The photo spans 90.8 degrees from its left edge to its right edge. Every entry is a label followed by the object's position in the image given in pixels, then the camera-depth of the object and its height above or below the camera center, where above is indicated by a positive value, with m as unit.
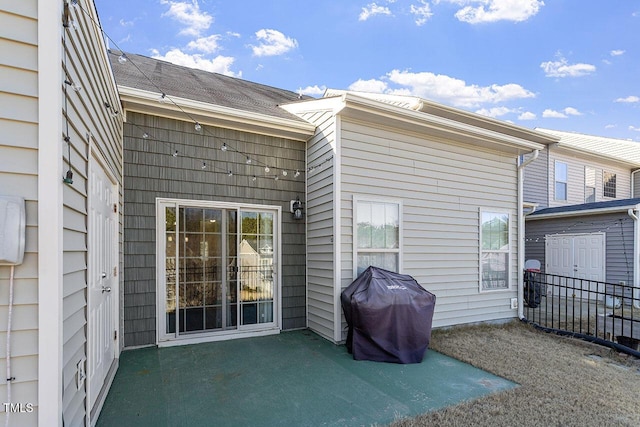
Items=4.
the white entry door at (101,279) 2.34 -0.54
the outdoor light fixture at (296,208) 4.92 +0.15
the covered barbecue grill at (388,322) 3.71 -1.25
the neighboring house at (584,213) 8.09 +0.12
